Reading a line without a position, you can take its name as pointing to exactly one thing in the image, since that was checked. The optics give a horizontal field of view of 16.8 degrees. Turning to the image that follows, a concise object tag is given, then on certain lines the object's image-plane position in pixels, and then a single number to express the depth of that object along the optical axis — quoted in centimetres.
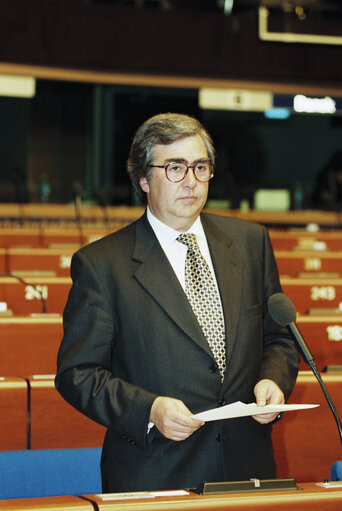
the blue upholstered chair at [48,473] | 244
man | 239
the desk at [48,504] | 202
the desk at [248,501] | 208
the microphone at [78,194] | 635
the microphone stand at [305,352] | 229
